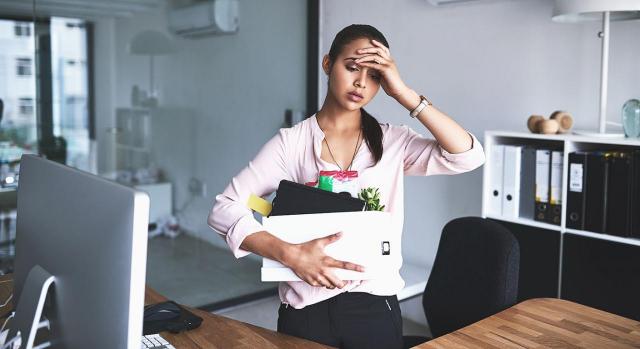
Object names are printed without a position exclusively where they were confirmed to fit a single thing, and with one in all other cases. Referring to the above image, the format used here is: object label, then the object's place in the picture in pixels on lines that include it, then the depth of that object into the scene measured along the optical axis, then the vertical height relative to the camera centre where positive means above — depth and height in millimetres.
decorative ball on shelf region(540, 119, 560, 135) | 2732 -19
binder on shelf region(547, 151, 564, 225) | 2707 -281
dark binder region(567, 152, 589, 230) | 2611 -279
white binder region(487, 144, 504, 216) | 2918 -257
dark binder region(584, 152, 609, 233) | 2545 -277
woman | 1606 -124
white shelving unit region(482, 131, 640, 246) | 2519 -97
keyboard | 1546 -551
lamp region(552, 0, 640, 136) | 2453 +448
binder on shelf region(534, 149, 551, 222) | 2752 -270
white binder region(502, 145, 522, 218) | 2852 -269
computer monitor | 953 -229
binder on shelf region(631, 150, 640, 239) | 2450 -284
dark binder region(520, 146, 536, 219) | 2814 -265
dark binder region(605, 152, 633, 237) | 2477 -277
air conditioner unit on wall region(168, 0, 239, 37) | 3566 +567
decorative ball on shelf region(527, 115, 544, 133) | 2785 -5
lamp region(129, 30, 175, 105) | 3436 +388
